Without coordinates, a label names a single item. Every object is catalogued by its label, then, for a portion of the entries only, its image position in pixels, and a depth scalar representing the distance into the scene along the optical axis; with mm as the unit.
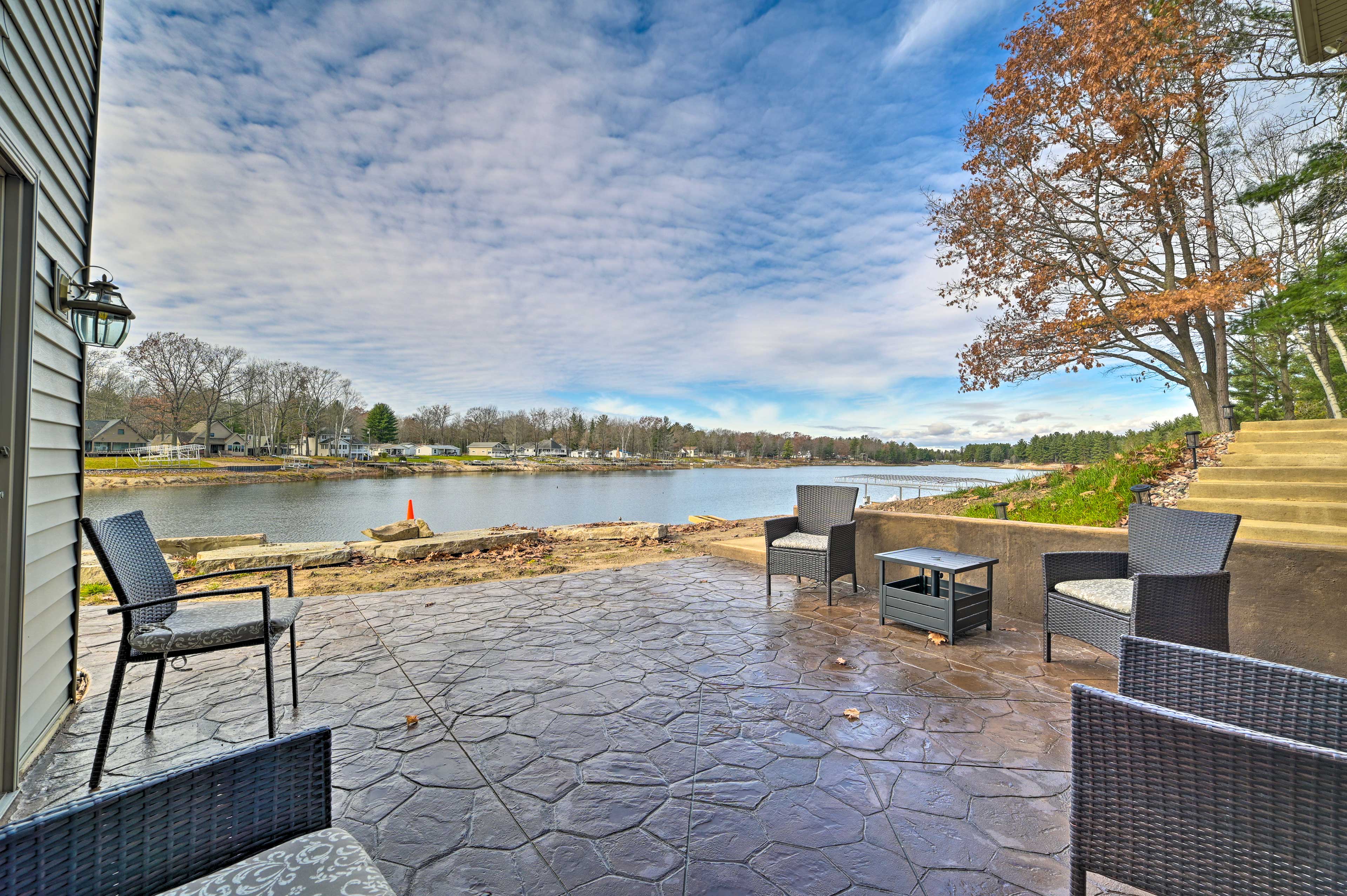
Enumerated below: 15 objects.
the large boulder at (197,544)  7609
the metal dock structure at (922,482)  8406
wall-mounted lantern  2375
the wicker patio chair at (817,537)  4234
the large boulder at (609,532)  8781
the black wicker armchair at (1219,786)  879
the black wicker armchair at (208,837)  663
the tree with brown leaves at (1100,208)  6852
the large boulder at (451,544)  6730
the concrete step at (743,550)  5840
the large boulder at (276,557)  5820
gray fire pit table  3357
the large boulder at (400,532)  7414
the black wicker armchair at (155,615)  1968
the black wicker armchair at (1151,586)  2465
